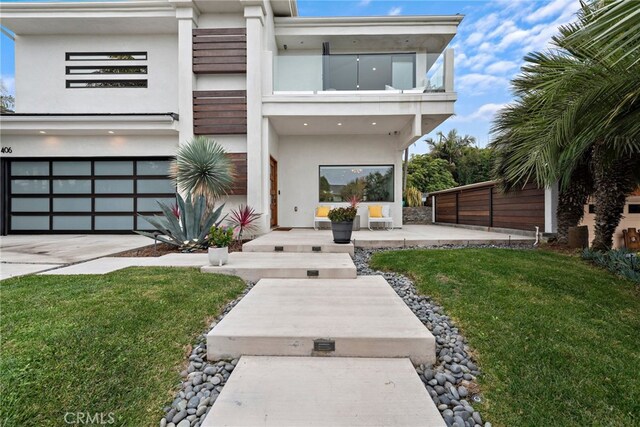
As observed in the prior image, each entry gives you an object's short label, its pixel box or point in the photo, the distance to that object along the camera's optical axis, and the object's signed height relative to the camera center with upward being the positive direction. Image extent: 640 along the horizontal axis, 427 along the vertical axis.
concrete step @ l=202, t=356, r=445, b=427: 1.47 -1.08
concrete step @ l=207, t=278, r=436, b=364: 2.04 -0.93
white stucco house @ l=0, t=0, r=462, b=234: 7.56 +3.03
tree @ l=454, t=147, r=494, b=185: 23.79 +3.78
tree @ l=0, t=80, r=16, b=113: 9.97 +4.22
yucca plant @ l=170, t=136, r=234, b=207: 6.26 +0.91
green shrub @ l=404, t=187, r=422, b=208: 13.74 +0.65
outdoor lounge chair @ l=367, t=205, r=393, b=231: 8.87 -0.26
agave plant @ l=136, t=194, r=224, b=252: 5.59 -0.31
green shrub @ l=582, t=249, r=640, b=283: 3.74 -0.74
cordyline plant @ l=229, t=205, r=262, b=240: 6.99 -0.22
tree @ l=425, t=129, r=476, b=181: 25.97 +6.18
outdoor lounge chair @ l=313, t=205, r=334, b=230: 8.73 -0.26
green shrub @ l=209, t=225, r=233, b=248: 4.11 -0.40
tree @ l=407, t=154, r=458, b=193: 21.98 +2.78
